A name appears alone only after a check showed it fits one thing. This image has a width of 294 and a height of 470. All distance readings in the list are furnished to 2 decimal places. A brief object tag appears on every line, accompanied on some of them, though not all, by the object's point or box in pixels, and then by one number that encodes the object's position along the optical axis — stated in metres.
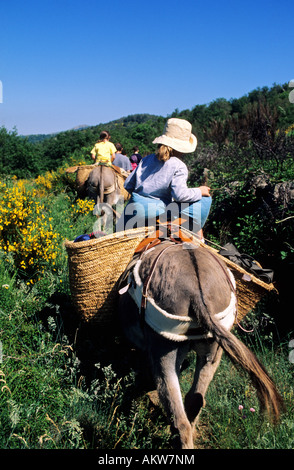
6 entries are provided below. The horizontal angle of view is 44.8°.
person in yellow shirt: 9.08
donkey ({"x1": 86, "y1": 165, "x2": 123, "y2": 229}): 7.93
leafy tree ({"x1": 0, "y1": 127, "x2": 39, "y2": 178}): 24.60
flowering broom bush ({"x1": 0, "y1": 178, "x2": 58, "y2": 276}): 4.90
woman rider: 3.30
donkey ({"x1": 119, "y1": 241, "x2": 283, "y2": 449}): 2.13
